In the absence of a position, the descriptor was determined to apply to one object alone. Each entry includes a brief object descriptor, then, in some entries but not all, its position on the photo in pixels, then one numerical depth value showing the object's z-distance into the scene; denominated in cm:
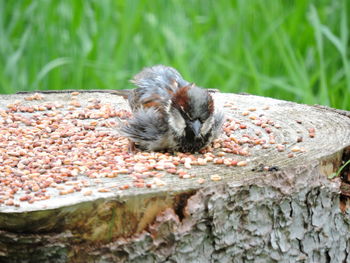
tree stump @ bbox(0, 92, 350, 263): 493
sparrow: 629
